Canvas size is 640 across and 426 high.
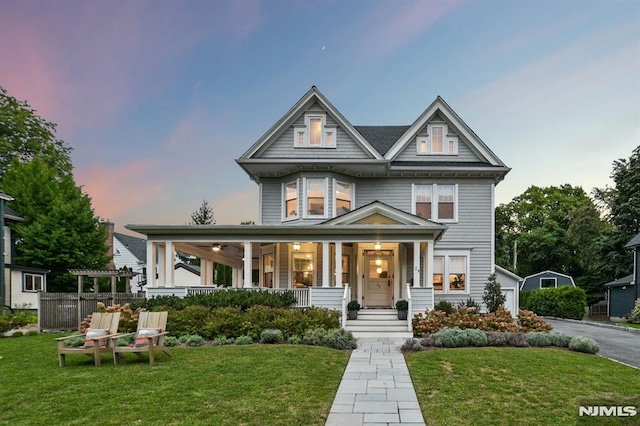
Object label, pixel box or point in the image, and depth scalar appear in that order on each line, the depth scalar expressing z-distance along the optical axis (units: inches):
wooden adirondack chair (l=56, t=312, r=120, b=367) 310.2
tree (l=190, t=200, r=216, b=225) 2268.3
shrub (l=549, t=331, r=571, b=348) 393.4
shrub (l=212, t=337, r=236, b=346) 412.5
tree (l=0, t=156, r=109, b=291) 944.9
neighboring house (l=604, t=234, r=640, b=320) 929.5
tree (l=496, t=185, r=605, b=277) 1427.2
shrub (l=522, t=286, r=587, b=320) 881.5
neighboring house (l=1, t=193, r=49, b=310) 876.0
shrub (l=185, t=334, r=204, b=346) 408.2
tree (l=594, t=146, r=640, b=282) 1113.4
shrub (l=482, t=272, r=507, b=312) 611.5
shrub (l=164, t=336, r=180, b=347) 408.2
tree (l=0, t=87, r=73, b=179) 1258.9
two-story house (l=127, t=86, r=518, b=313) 613.3
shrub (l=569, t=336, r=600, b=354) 376.8
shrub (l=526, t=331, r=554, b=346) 394.0
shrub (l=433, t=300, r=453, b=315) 523.5
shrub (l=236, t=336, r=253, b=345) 413.1
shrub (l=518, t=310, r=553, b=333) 464.3
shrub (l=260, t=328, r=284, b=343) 415.8
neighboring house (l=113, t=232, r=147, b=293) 1685.5
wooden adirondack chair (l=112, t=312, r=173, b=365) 314.8
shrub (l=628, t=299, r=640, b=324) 799.1
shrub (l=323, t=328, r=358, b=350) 401.4
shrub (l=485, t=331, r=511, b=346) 396.2
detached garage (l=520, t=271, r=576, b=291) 1317.7
